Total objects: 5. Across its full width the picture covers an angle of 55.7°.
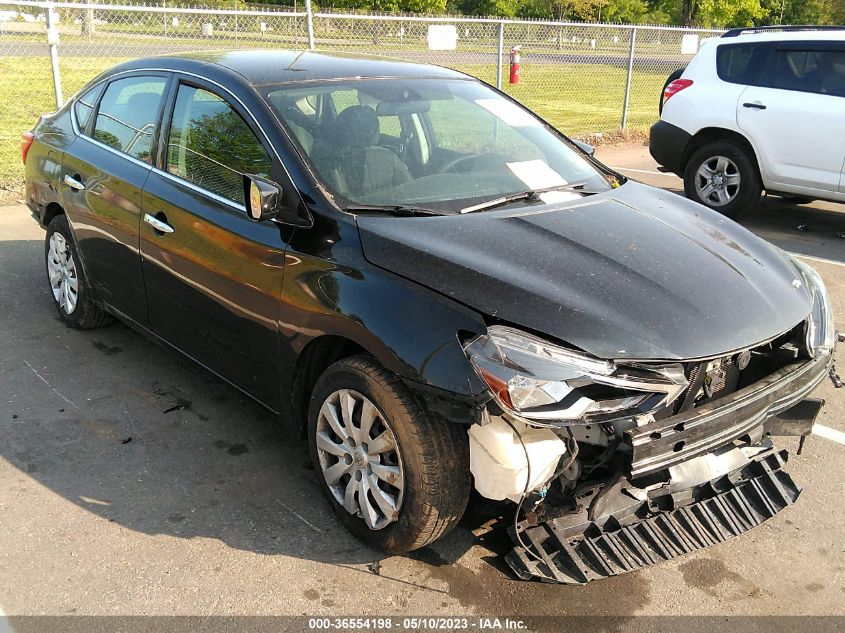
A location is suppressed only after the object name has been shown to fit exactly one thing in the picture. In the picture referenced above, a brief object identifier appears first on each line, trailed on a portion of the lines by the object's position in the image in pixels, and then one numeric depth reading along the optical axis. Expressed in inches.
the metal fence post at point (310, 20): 395.5
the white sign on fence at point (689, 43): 586.2
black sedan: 103.4
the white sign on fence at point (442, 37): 490.6
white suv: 294.5
